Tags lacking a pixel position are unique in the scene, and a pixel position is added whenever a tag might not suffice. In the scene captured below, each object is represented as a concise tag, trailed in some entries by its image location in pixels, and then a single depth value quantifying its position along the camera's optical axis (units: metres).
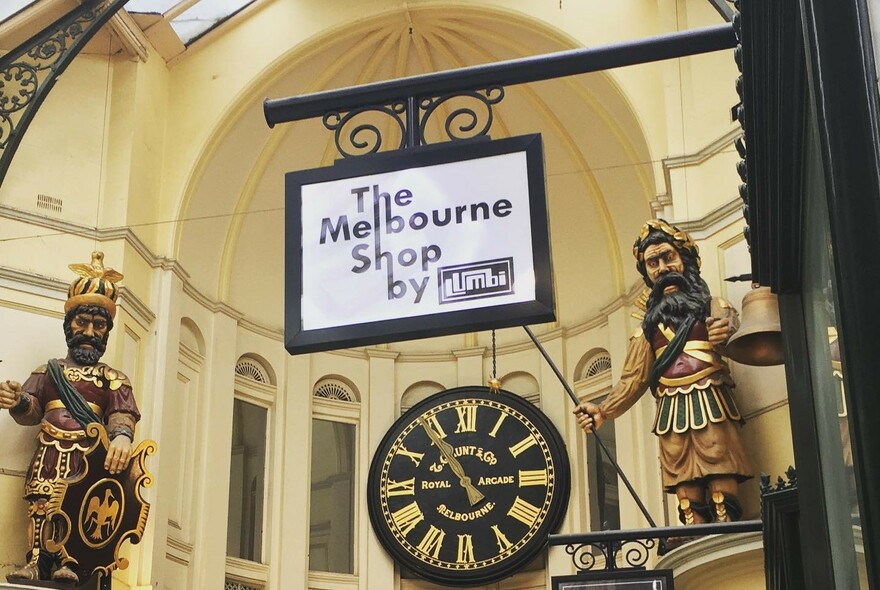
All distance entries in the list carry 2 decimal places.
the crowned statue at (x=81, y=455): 7.17
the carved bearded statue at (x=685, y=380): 6.75
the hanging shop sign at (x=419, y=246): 3.04
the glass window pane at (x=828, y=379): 1.36
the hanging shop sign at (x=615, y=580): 6.12
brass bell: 5.99
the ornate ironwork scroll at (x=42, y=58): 7.91
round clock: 9.16
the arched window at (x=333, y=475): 9.63
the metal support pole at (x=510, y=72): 2.95
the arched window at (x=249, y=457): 9.37
